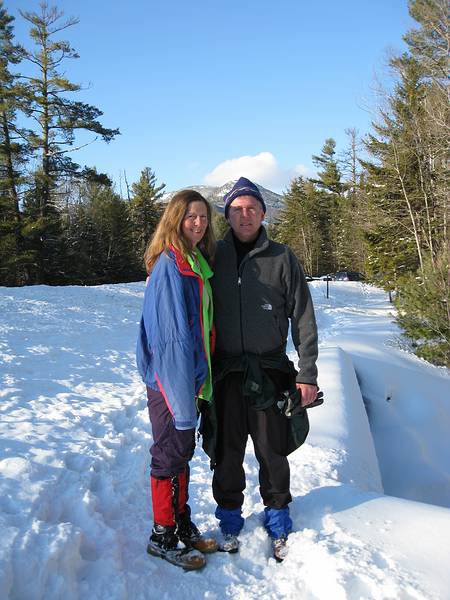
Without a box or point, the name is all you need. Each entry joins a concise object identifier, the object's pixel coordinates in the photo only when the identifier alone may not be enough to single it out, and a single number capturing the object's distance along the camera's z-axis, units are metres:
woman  2.21
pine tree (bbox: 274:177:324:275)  42.72
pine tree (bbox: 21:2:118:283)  19.91
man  2.53
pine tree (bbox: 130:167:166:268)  34.16
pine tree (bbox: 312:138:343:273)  44.22
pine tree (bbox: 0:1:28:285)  18.97
